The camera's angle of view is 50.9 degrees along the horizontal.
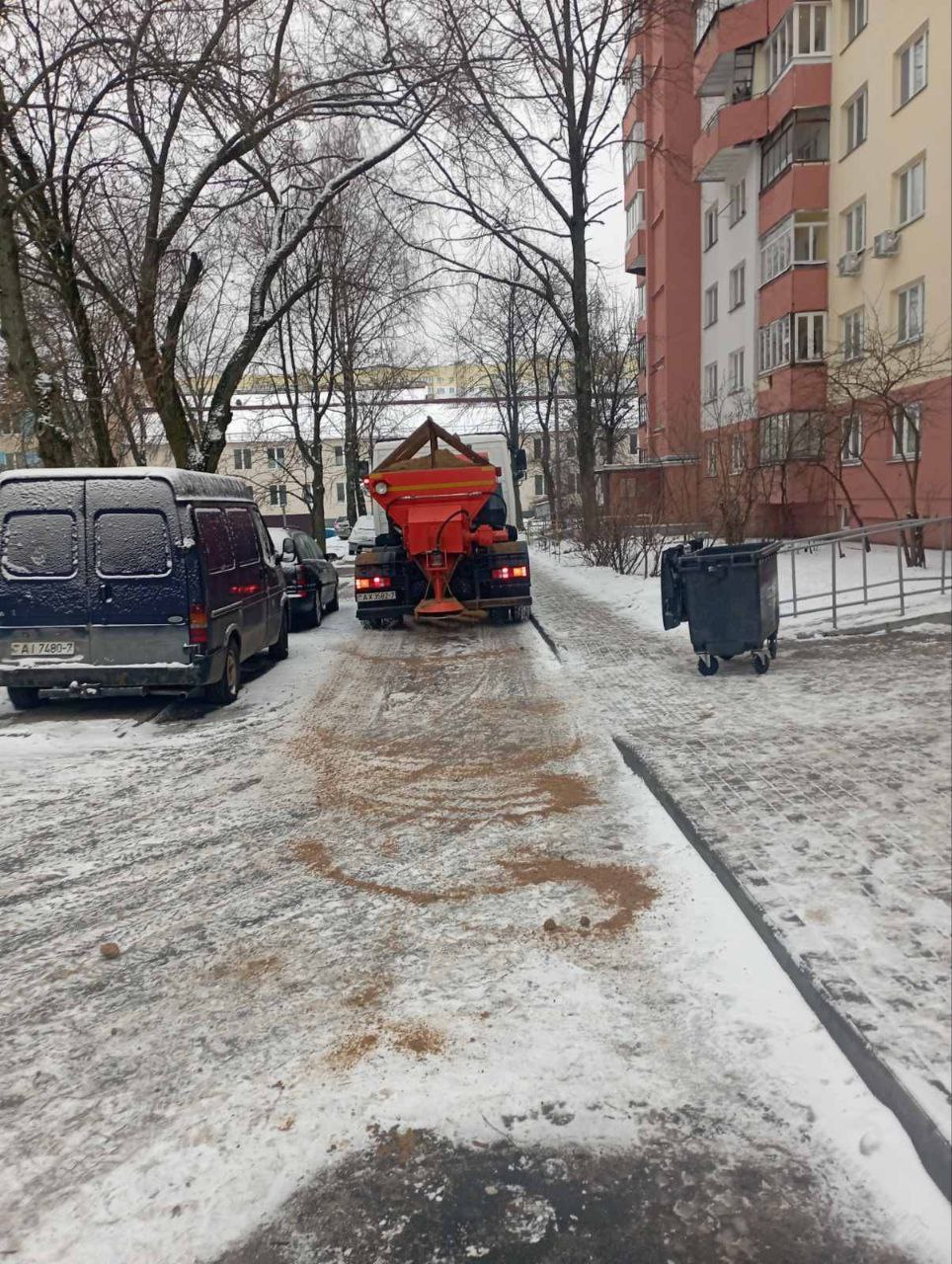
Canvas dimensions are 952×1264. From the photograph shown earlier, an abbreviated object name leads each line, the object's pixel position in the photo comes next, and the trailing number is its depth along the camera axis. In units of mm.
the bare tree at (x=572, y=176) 21344
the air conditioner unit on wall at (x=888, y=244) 20962
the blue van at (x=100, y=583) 8617
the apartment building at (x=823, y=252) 17875
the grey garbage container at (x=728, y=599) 8711
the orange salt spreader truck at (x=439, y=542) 13859
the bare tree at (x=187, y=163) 12555
